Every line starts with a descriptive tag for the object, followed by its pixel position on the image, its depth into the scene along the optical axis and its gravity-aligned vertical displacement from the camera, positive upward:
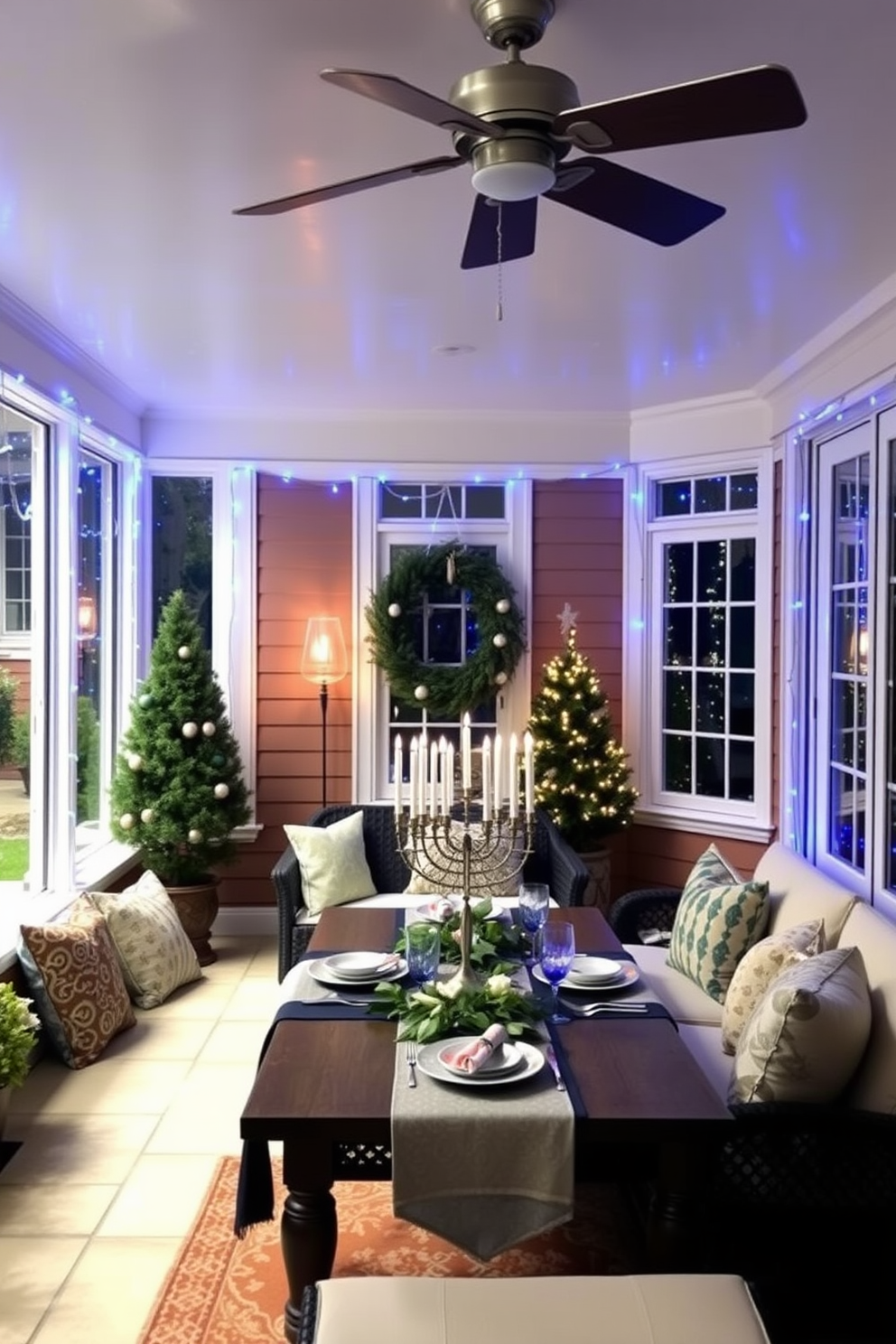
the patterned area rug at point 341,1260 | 2.54 -1.55
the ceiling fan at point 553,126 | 1.69 +0.95
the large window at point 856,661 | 3.97 +0.03
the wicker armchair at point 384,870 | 4.53 -0.91
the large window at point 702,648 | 5.30 +0.11
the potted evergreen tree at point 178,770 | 5.11 -0.49
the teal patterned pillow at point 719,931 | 3.54 -0.90
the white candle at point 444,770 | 2.68 -0.26
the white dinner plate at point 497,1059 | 2.32 -0.88
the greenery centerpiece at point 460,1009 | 2.55 -0.85
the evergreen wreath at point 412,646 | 5.65 +0.19
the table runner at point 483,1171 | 2.17 -1.03
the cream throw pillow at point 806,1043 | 2.48 -0.89
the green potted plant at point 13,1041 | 3.21 -1.15
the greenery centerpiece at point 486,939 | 3.08 -0.82
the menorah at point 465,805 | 2.69 -0.36
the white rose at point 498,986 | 2.69 -0.81
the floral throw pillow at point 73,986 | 3.88 -1.19
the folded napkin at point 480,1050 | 2.33 -0.85
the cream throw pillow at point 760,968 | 3.03 -0.87
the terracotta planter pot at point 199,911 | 5.20 -1.20
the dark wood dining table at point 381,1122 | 2.17 -0.93
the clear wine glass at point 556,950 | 2.79 -0.75
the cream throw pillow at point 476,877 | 4.69 -0.94
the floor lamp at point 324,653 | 5.54 +0.08
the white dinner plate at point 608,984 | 2.90 -0.87
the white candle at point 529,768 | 2.64 -0.25
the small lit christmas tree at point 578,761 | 5.36 -0.47
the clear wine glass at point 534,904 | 3.09 -0.69
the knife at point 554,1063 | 2.32 -0.91
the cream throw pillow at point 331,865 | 4.77 -0.90
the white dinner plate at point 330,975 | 2.93 -0.86
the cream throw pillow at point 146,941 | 4.50 -1.18
